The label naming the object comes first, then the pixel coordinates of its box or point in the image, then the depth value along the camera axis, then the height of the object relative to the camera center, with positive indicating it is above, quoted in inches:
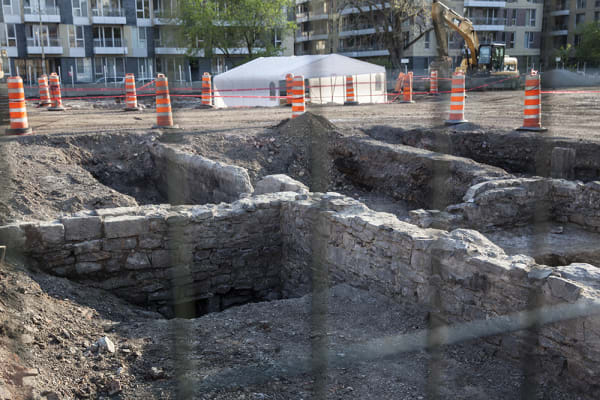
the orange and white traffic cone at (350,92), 663.3 +9.7
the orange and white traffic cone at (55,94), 577.4 +14.0
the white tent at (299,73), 697.6 +29.8
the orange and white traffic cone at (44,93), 645.9 +18.5
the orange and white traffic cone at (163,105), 382.6 -0.1
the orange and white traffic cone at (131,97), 570.6 +9.0
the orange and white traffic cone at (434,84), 827.0 +20.8
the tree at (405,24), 772.6 +144.9
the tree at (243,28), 1019.9 +152.2
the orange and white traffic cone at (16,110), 358.6 -0.9
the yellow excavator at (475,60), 854.5 +61.3
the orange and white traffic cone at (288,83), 629.9 +21.4
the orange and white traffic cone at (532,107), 339.0 -7.7
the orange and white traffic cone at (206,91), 665.5 +15.8
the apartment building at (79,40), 1322.6 +167.4
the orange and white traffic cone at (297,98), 437.8 +2.6
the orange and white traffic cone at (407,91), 710.5 +8.9
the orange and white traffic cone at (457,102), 403.5 -3.6
